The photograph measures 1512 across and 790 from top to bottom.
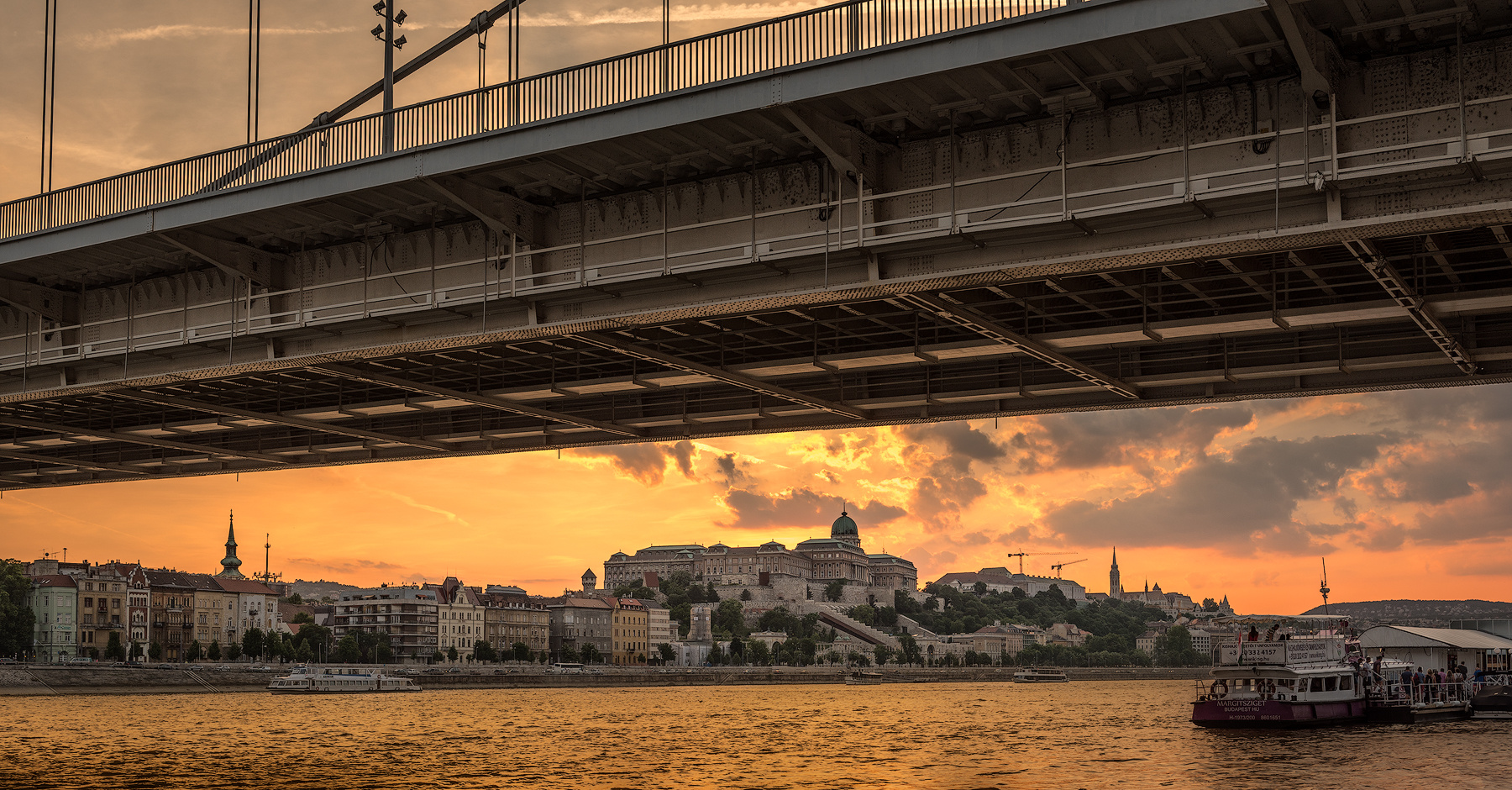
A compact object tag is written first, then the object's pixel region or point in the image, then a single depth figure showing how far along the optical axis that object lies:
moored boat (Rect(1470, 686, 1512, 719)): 59.53
